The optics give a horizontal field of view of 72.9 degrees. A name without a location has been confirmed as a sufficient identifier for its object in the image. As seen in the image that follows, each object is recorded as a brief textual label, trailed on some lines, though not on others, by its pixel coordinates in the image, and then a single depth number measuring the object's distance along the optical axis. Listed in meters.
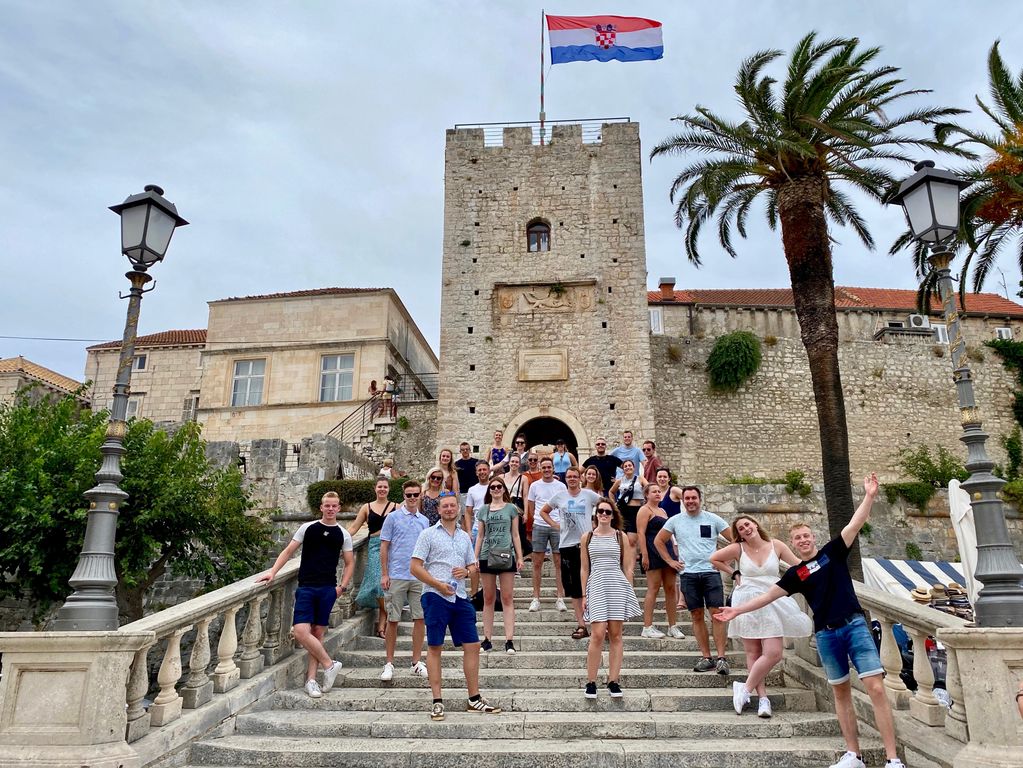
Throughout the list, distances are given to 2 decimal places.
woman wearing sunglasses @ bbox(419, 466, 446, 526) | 7.82
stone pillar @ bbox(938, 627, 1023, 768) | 3.99
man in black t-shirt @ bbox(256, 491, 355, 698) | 6.04
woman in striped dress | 5.60
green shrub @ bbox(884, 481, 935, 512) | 15.98
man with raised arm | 4.38
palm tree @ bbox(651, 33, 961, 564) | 12.31
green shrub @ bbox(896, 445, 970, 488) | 21.00
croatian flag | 19.41
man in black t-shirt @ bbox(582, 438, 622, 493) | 10.20
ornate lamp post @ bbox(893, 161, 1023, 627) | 4.48
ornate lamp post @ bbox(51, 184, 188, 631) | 4.57
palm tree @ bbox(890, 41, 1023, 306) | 12.05
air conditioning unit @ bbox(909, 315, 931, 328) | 29.73
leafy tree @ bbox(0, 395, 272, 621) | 11.59
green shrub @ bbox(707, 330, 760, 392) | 23.16
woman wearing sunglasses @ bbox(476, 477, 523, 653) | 6.90
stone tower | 18.02
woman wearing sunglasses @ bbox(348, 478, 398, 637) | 7.56
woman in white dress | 5.39
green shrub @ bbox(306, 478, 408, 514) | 14.45
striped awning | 10.89
